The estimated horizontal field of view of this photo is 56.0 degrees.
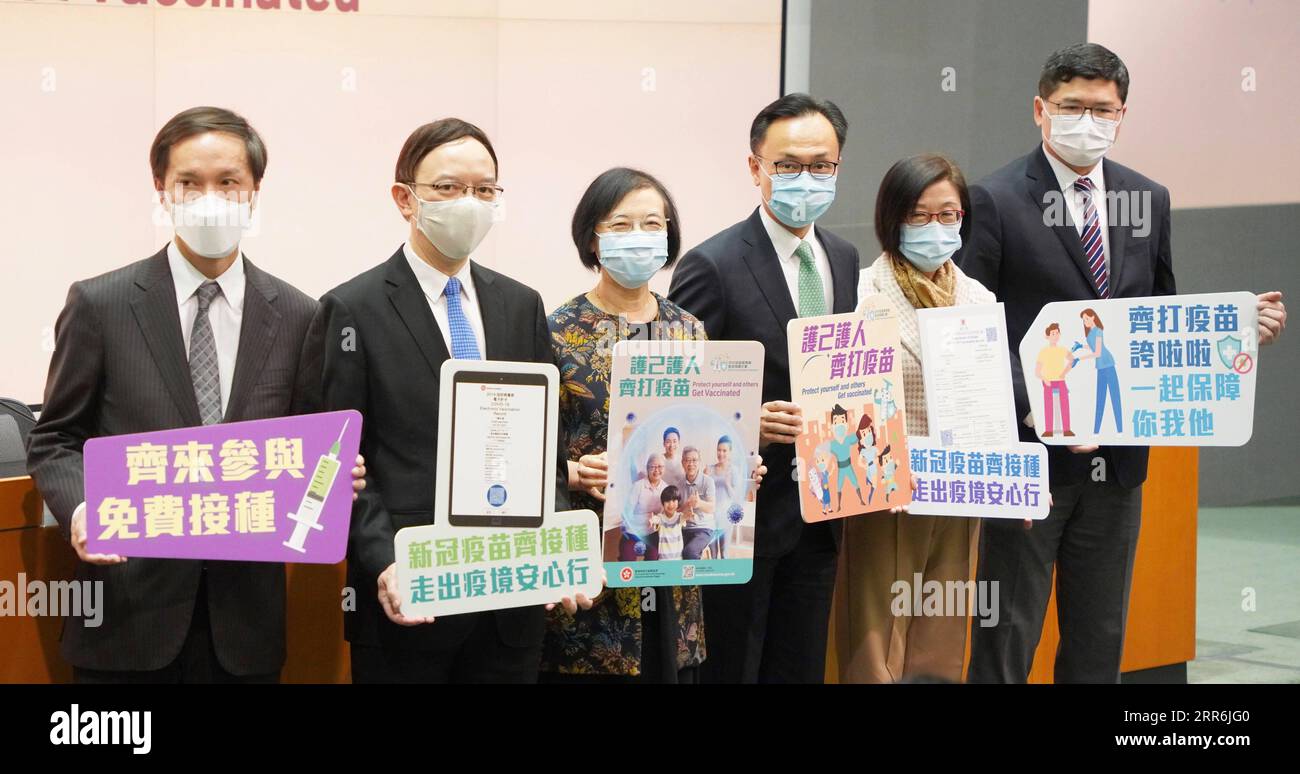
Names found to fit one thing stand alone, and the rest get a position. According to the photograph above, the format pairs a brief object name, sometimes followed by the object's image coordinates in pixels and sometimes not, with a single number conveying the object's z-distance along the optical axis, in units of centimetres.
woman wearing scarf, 327
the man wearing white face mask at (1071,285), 346
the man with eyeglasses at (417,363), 256
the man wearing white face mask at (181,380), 246
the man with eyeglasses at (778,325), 308
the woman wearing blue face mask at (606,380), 283
